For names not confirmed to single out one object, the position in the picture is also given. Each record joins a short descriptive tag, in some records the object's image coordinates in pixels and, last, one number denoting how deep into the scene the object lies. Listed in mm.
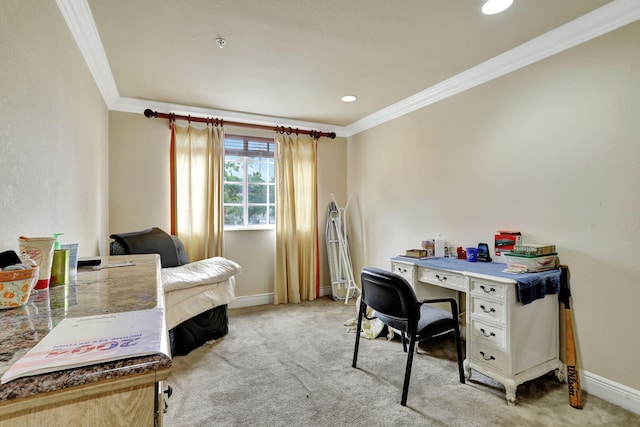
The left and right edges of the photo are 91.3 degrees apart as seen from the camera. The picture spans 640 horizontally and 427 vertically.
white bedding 2541
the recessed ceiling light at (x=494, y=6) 1821
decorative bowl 875
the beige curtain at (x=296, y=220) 4043
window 3998
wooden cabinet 492
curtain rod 3465
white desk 1947
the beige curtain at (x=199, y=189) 3572
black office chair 1940
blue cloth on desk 1941
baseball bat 1890
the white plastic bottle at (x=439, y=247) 2930
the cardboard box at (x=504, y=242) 2379
